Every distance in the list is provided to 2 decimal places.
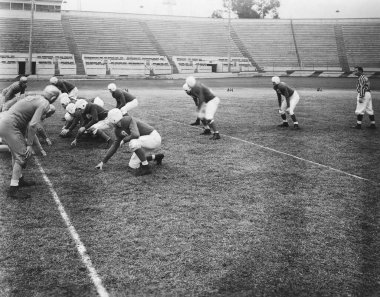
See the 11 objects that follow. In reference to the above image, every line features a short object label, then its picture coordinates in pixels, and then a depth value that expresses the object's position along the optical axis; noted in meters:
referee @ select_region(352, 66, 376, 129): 14.58
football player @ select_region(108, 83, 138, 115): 12.88
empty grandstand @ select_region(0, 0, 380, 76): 46.00
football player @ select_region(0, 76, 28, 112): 12.93
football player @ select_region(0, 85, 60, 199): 7.25
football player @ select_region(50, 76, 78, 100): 14.77
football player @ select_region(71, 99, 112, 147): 11.26
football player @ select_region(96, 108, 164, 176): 8.66
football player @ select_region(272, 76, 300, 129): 14.07
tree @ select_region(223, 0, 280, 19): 79.19
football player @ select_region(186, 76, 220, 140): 12.87
